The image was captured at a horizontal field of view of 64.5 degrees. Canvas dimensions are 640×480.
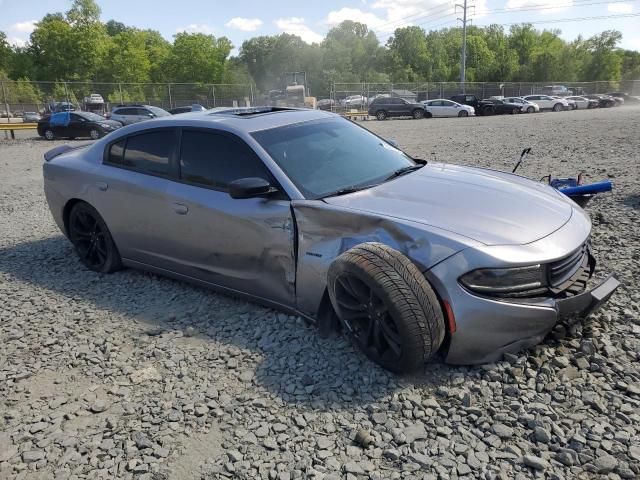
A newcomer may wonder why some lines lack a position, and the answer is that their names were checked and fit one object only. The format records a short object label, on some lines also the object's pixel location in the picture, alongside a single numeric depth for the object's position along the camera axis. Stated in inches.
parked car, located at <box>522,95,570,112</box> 1518.2
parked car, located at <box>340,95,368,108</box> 1644.9
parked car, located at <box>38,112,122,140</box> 852.0
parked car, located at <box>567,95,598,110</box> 1632.4
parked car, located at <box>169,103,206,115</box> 1029.8
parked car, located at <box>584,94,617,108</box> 1741.4
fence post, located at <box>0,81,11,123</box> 1258.3
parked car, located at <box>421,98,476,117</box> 1342.3
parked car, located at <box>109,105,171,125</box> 954.7
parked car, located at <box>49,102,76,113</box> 1321.4
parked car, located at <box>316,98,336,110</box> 1635.1
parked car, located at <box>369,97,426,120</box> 1336.1
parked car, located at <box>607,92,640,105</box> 1968.8
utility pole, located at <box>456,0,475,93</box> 2406.9
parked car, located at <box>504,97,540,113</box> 1414.9
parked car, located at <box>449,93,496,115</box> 1405.0
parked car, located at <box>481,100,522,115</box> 1392.7
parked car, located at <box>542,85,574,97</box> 2010.3
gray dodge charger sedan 110.8
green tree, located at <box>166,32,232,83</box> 2910.9
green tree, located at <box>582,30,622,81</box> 3240.7
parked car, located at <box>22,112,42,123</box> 1359.5
